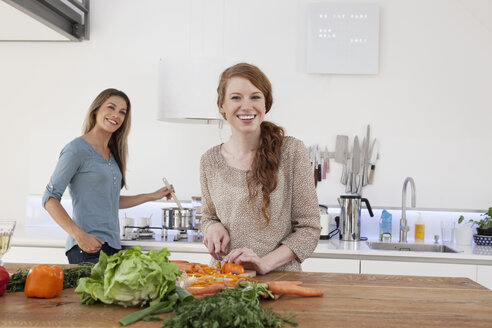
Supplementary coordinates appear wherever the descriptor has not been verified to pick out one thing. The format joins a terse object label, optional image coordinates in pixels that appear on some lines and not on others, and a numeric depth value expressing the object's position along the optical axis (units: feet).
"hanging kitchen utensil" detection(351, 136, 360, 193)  12.95
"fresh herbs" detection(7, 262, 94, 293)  5.20
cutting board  5.73
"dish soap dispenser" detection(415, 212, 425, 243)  12.59
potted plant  11.83
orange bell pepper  4.86
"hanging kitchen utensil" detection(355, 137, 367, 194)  12.96
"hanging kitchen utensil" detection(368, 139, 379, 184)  12.96
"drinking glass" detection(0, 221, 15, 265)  5.32
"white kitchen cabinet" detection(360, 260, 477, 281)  10.58
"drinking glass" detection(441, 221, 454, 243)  12.67
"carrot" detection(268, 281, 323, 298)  4.99
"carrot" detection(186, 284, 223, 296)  4.83
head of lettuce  4.46
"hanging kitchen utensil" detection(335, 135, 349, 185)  13.07
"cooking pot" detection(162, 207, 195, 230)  11.84
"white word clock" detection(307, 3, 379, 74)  13.01
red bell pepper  4.88
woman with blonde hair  8.91
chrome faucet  12.40
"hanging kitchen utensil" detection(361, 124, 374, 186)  12.95
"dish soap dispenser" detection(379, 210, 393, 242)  12.60
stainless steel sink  12.20
